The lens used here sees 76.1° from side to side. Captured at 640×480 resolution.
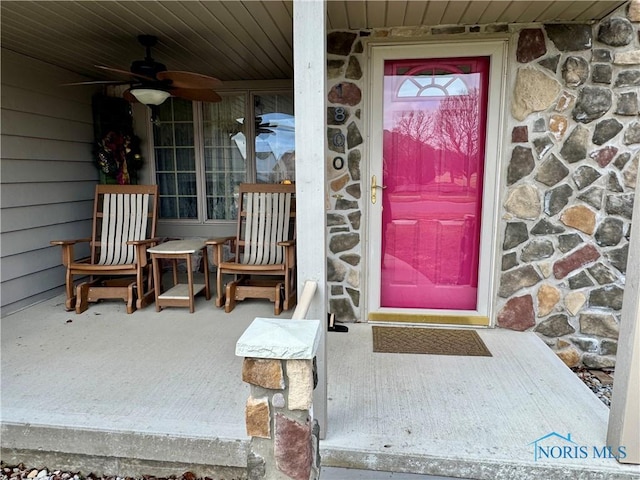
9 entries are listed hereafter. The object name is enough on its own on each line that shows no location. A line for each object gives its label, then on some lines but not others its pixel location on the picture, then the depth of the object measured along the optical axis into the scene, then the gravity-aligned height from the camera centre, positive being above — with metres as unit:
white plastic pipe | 1.55 -0.46
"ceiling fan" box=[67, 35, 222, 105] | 2.85 +0.72
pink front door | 2.90 +0.03
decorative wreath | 4.21 +0.29
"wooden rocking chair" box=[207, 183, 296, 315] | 3.39 -0.57
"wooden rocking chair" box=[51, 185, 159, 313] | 3.37 -0.59
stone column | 1.29 -0.69
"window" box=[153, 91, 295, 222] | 4.44 +0.38
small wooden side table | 3.38 -0.75
